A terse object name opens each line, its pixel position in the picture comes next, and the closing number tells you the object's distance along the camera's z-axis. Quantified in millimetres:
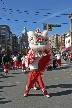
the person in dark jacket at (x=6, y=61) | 9909
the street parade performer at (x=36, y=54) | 4836
